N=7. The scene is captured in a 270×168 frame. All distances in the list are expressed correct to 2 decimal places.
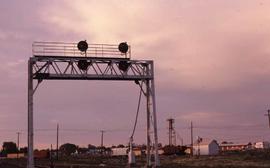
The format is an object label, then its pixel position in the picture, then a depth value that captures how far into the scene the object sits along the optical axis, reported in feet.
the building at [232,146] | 559.88
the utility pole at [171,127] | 367.45
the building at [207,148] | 375.00
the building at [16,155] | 436.35
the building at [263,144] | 509.80
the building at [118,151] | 467.48
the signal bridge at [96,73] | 110.93
